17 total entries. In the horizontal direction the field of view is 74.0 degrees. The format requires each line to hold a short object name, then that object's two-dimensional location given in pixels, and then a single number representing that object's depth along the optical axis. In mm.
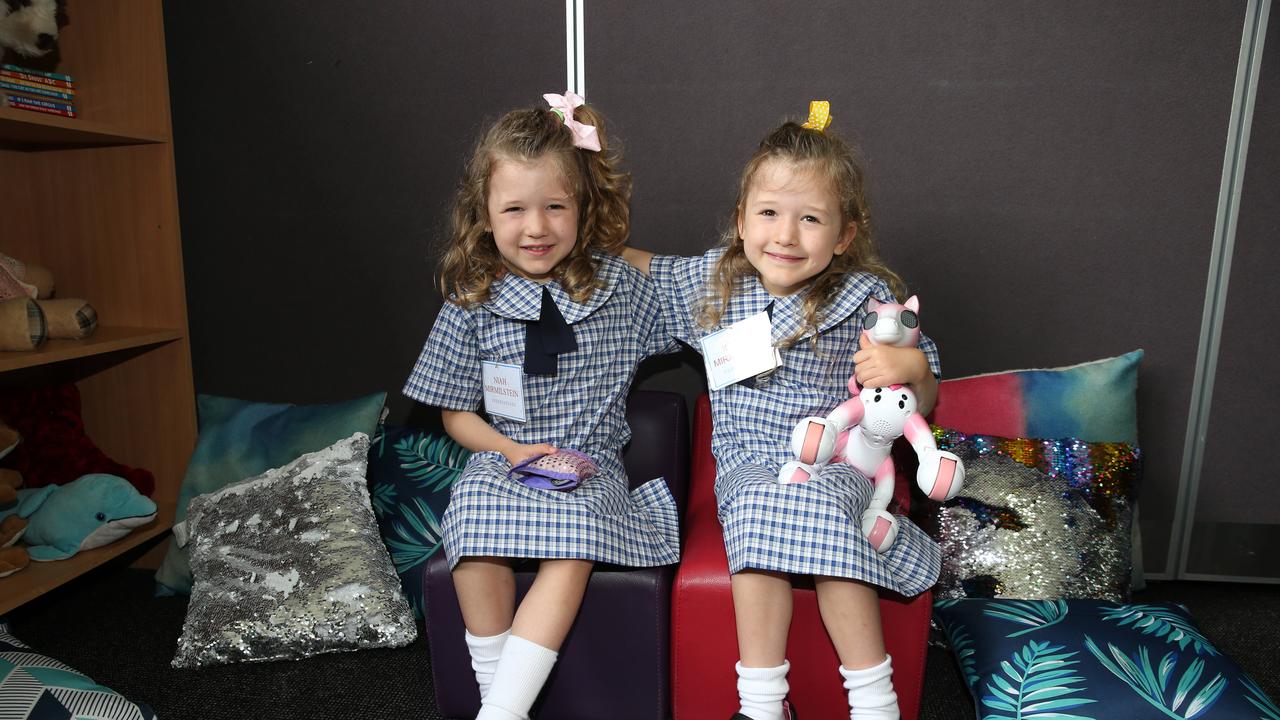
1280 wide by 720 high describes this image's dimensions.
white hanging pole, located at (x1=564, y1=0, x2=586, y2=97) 1987
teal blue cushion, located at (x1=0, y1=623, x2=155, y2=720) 1298
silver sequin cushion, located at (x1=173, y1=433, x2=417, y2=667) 1726
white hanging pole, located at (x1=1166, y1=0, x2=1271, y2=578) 1839
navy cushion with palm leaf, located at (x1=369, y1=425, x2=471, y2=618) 1882
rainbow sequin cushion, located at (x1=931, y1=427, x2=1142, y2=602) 1702
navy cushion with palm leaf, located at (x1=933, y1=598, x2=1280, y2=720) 1360
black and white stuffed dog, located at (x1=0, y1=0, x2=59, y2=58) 1856
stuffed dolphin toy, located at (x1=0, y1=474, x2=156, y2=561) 1937
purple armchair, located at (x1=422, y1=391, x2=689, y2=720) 1470
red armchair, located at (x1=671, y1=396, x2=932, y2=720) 1466
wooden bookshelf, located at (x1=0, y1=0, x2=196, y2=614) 2084
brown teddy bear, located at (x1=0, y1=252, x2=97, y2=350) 1814
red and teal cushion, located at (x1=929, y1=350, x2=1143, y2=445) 1877
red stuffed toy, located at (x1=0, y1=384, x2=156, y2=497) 2053
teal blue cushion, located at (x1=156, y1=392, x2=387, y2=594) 1979
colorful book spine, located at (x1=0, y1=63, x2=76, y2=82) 1831
